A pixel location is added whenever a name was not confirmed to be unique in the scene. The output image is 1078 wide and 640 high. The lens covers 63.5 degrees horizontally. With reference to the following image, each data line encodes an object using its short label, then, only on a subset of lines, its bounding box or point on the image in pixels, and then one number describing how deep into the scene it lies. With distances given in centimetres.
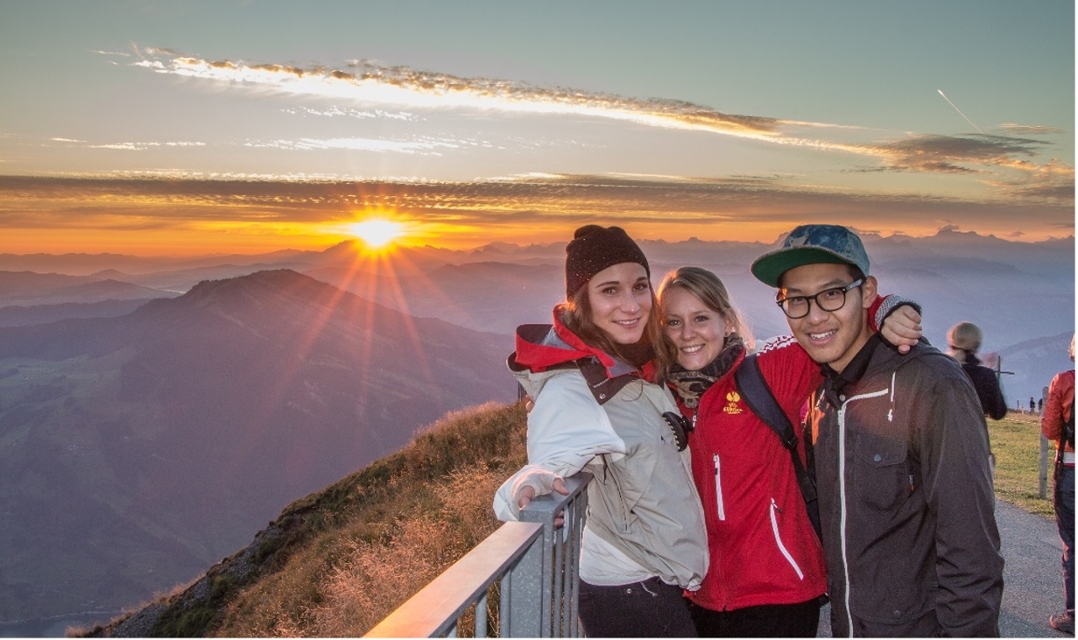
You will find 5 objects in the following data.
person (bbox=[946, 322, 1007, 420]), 581
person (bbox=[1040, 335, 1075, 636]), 591
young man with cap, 215
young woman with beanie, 246
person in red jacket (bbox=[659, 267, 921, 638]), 262
